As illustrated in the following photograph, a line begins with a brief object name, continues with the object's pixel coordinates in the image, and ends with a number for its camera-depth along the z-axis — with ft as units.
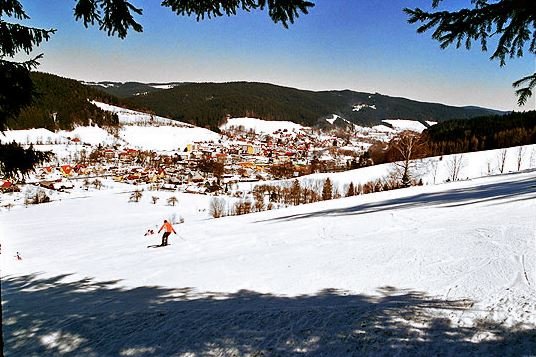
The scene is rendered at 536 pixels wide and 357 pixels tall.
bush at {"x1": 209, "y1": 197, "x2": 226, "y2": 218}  163.11
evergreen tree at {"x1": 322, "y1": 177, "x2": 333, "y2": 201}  193.33
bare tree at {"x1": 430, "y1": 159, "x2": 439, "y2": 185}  217.36
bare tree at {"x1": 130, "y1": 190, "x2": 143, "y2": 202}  218.20
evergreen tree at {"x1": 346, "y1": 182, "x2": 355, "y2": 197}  190.86
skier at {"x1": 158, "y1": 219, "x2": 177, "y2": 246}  54.85
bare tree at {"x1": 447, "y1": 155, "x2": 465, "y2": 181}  203.74
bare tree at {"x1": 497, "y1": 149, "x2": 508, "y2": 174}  200.88
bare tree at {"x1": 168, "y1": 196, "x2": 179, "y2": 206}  208.74
